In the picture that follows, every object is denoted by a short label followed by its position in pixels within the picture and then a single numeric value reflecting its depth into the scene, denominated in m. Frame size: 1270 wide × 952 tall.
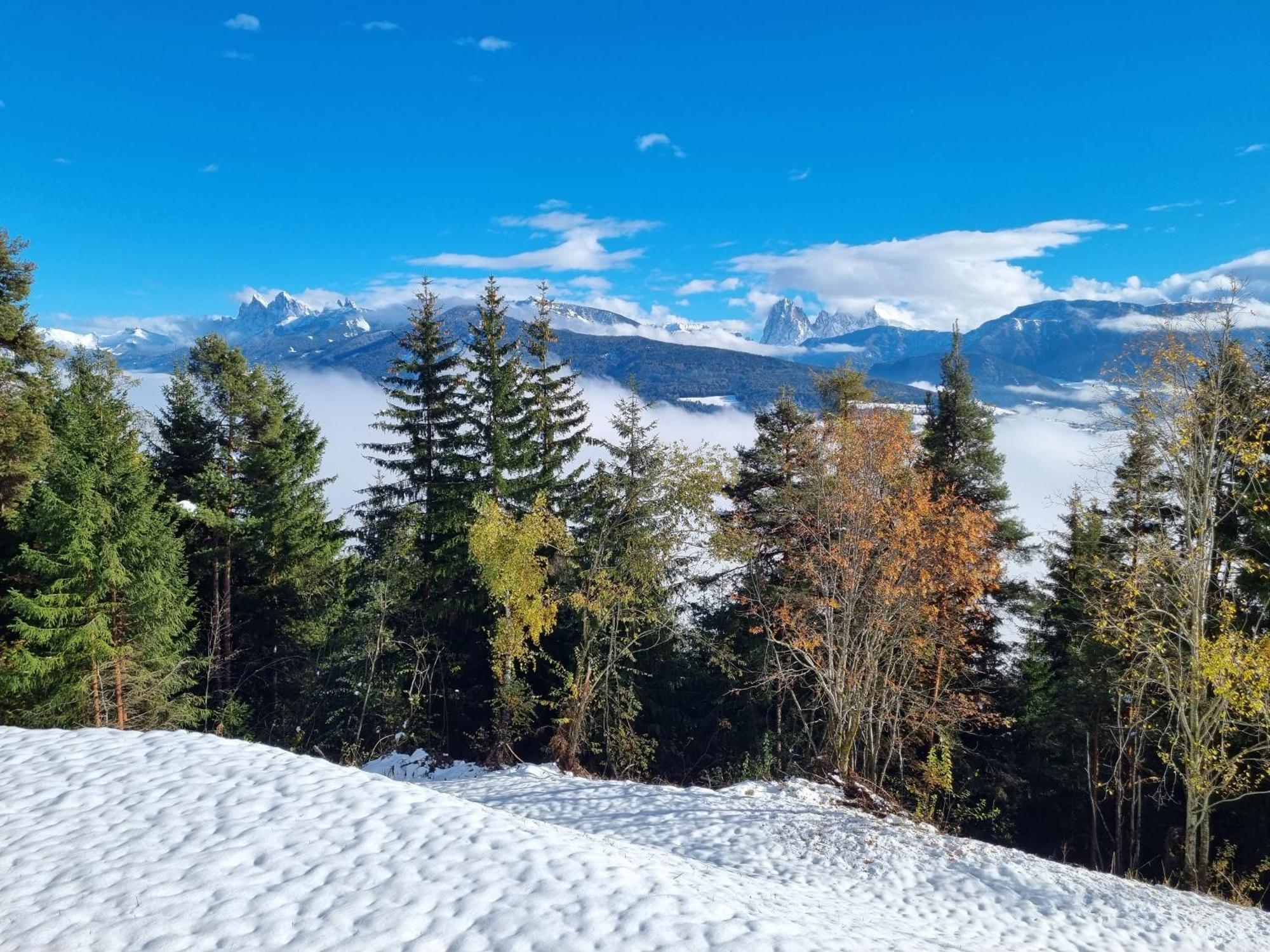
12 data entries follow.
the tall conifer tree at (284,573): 27.58
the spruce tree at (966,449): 22.62
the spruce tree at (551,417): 24.56
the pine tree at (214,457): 26.53
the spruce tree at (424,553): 23.59
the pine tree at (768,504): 19.91
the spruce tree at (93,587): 17.78
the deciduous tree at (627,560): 19.17
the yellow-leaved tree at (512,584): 19.55
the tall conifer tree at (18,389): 17.56
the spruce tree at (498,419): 23.41
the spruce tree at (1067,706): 21.20
